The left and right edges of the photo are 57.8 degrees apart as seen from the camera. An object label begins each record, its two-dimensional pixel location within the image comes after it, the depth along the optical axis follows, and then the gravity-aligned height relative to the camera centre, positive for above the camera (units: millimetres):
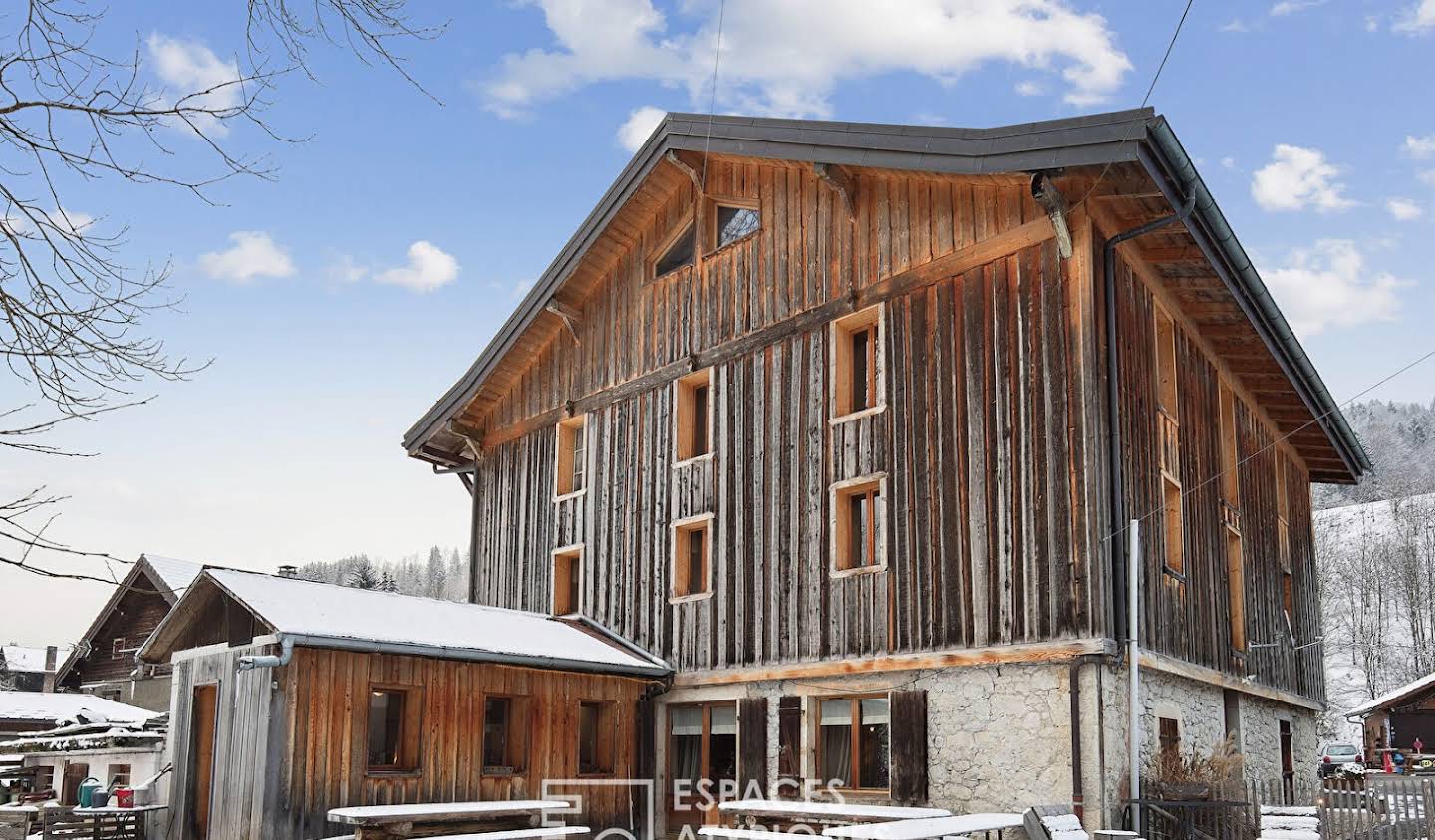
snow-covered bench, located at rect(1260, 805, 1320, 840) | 14219 -1477
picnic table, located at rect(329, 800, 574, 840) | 13508 -1500
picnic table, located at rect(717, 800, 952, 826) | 13586 -1382
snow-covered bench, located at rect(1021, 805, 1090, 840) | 12320 -1321
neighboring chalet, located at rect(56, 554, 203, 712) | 36125 +1118
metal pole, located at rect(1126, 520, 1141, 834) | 13953 +349
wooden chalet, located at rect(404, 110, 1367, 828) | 14680 +3125
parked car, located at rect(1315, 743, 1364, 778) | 40250 -2279
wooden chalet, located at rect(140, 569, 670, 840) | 14719 -317
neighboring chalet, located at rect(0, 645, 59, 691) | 57469 +393
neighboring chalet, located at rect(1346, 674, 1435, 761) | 36125 -885
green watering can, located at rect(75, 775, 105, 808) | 19727 -1756
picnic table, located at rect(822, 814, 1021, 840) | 11188 -1260
